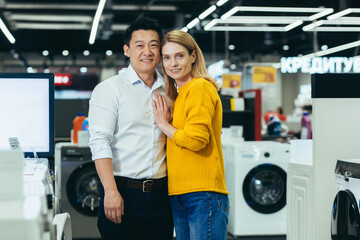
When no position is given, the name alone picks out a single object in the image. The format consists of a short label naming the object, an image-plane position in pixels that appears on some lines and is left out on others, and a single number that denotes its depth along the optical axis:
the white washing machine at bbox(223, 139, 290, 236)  5.69
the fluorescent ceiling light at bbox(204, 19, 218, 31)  9.02
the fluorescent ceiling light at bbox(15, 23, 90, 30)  16.22
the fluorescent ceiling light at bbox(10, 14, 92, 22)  15.02
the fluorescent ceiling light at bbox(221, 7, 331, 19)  8.14
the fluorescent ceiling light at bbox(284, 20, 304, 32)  9.15
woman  2.57
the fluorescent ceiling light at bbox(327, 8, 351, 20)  8.32
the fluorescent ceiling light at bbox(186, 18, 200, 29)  10.06
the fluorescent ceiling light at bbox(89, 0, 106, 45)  8.99
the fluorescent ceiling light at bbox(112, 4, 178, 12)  14.47
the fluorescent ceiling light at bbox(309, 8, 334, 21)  8.28
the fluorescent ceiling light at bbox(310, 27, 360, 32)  9.81
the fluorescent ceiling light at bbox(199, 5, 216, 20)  8.83
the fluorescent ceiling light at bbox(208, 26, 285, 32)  9.66
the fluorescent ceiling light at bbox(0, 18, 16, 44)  12.21
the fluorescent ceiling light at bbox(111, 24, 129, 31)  17.27
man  2.72
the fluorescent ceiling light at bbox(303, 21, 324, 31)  8.94
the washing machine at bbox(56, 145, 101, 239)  5.52
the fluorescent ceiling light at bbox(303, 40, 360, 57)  9.57
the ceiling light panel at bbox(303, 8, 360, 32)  8.37
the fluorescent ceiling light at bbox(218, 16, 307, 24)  8.79
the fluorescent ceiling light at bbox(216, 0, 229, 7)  7.91
